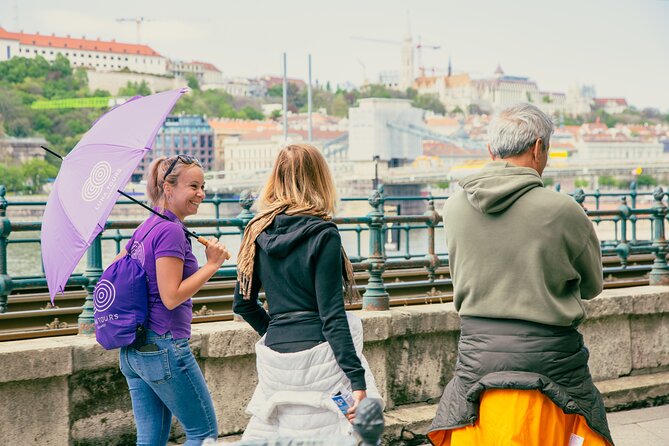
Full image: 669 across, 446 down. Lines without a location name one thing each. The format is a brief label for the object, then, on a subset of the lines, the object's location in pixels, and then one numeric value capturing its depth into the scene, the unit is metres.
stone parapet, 4.26
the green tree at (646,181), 103.28
